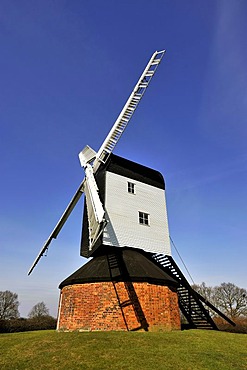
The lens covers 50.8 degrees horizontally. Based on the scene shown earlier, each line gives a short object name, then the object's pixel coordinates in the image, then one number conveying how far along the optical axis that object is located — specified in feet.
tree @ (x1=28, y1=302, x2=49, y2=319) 208.23
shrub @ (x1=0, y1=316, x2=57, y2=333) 80.53
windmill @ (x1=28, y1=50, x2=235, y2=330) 45.24
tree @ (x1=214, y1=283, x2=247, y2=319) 153.28
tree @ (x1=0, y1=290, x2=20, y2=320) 178.50
